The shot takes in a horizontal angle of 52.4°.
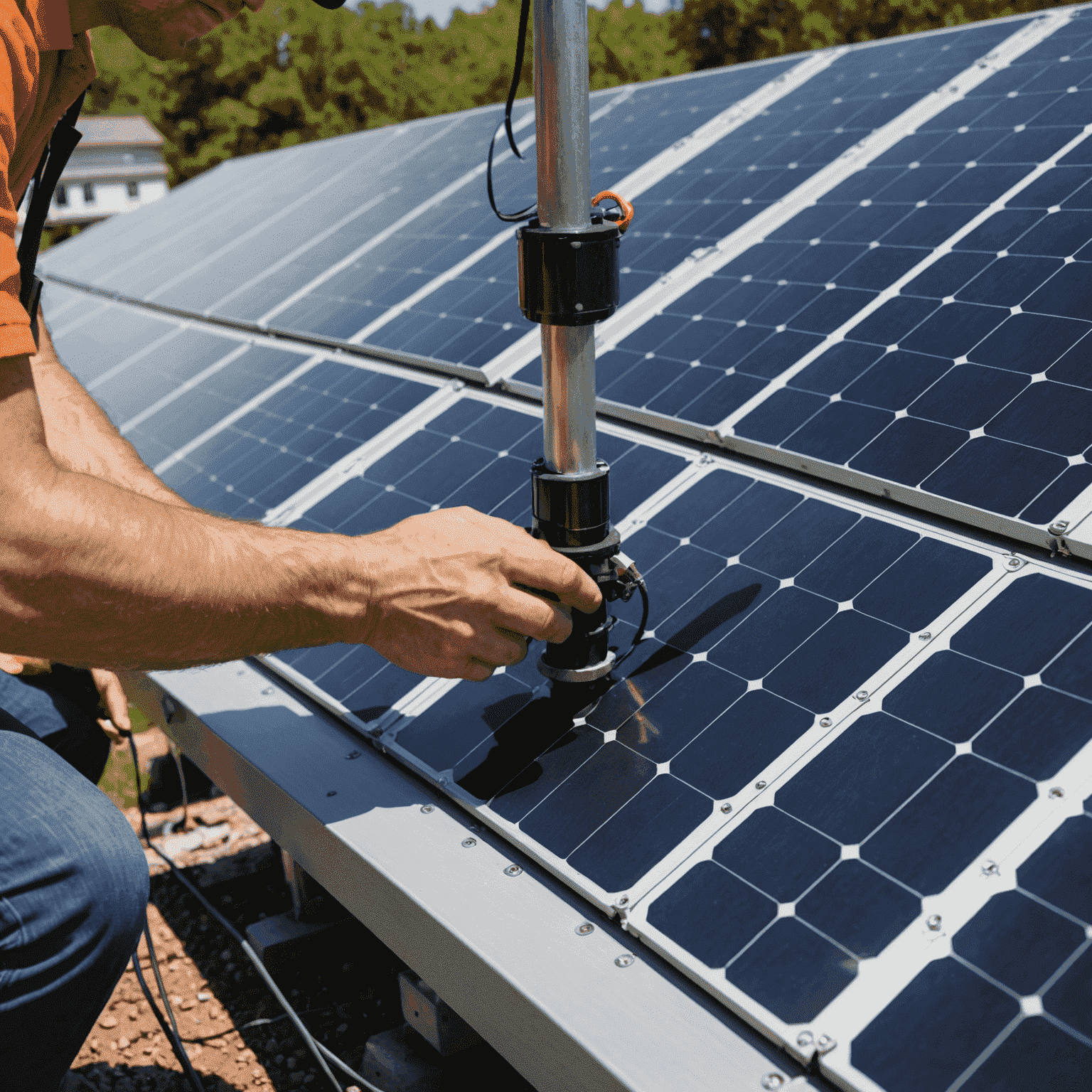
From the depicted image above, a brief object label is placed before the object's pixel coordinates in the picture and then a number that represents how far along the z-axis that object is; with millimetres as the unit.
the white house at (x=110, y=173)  46156
